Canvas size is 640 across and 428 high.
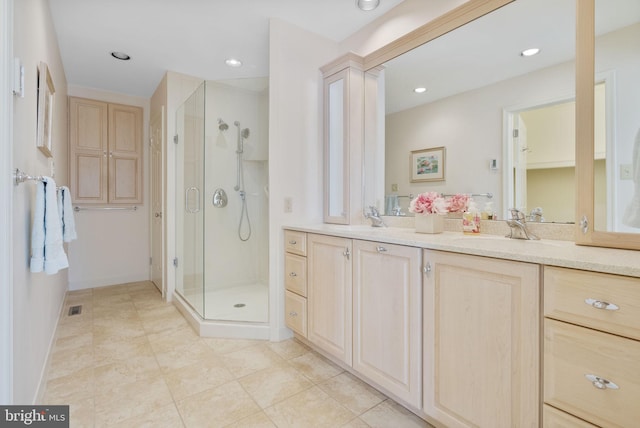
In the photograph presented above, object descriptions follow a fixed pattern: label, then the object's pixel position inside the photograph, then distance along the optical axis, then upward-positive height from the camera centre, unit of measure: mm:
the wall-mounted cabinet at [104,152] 3553 +745
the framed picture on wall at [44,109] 1681 +634
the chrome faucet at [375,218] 2223 -54
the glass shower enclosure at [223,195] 2906 +171
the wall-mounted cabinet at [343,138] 2371 +598
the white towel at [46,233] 1349 -100
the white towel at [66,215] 1919 -23
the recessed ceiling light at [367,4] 2080 +1471
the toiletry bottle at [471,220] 1710 -54
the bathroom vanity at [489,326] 861 -437
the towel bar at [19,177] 1168 +141
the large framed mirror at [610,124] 1188 +365
